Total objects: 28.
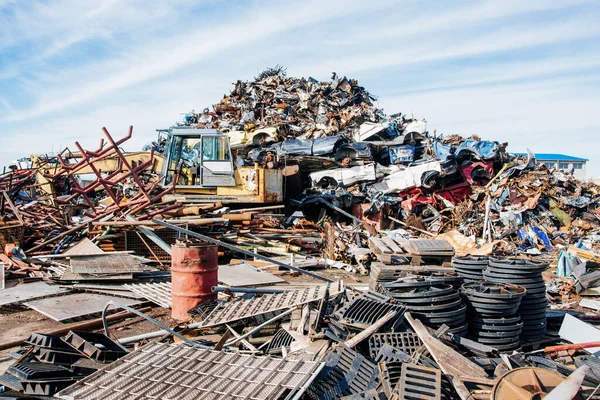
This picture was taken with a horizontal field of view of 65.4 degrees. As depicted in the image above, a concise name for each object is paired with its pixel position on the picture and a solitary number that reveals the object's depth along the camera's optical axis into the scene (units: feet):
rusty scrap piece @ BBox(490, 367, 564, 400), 10.57
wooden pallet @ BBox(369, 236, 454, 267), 25.00
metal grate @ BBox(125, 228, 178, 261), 31.73
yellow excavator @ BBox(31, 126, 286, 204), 39.42
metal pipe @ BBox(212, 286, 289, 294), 19.16
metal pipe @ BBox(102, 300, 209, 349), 14.87
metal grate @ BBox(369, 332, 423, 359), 14.21
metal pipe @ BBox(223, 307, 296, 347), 15.47
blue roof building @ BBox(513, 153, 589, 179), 127.54
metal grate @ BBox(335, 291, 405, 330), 15.44
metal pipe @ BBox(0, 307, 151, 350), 16.84
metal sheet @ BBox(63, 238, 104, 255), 26.78
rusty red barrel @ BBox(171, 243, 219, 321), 19.16
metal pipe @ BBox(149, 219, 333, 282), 19.30
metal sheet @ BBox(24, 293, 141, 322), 19.83
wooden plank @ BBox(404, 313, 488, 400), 12.08
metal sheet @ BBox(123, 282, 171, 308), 21.90
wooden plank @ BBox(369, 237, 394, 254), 26.91
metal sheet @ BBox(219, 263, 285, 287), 24.95
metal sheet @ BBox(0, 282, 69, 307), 22.16
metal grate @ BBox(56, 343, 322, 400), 11.24
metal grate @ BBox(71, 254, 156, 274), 24.58
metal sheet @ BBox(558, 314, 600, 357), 15.76
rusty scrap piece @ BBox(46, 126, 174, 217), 27.96
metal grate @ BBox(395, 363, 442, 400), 10.73
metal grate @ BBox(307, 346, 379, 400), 11.97
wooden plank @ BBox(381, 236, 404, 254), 27.38
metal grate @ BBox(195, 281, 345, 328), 17.11
